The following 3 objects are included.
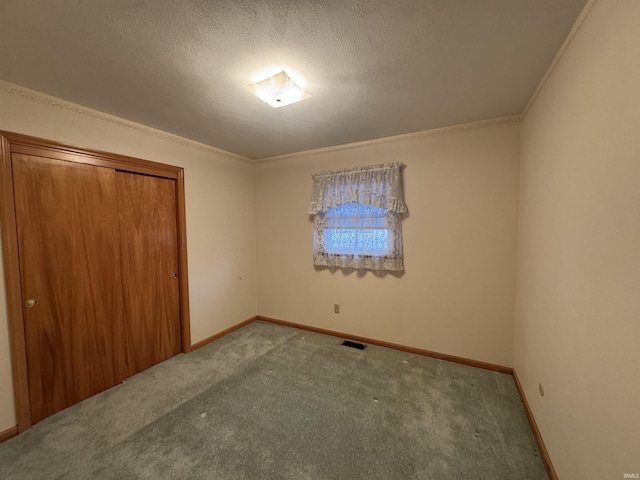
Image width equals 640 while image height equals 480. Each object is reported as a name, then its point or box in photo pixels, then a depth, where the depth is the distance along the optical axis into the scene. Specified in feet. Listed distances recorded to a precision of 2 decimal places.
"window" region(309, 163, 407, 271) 9.34
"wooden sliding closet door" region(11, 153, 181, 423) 6.14
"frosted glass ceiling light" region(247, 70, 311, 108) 5.58
